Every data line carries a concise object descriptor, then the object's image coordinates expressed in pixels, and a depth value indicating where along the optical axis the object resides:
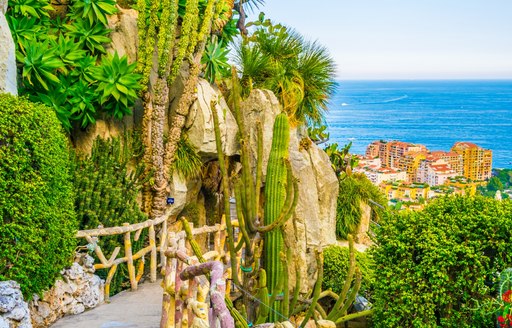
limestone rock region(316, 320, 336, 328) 5.49
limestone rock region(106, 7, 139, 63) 10.61
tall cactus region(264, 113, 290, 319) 9.21
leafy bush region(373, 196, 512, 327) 6.92
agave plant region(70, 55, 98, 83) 9.66
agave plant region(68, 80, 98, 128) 9.58
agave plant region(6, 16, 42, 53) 9.07
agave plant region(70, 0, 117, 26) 9.93
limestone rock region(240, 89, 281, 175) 11.73
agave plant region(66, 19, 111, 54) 9.98
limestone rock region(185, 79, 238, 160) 10.83
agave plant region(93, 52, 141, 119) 9.77
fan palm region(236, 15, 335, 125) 12.59
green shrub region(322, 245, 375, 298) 10.80
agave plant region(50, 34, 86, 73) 9.43
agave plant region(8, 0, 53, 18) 9.30
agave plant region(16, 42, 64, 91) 8.89
